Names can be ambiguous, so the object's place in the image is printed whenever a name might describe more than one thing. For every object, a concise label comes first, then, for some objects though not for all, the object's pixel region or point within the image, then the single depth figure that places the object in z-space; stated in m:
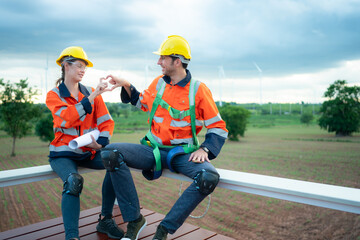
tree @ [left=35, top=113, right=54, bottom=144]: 21.27
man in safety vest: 2.51
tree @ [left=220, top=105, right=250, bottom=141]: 25.97
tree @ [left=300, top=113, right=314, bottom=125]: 43.38
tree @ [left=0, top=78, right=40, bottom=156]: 18.81
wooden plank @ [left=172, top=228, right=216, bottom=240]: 2.74
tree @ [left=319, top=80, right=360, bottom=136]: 30.73
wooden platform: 2.77
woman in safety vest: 2.66
